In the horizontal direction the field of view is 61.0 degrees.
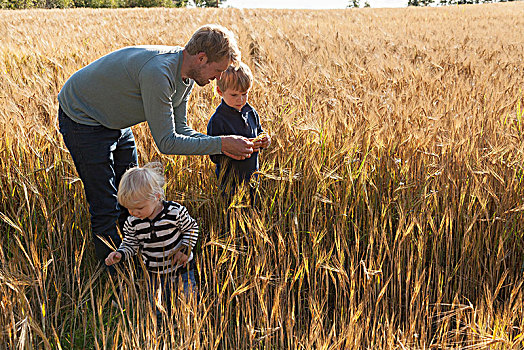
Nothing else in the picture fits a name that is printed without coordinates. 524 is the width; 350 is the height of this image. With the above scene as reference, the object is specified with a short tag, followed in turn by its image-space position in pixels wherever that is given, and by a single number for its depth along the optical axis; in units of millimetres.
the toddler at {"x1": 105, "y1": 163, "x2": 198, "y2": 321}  1748
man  1771
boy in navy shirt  2004
